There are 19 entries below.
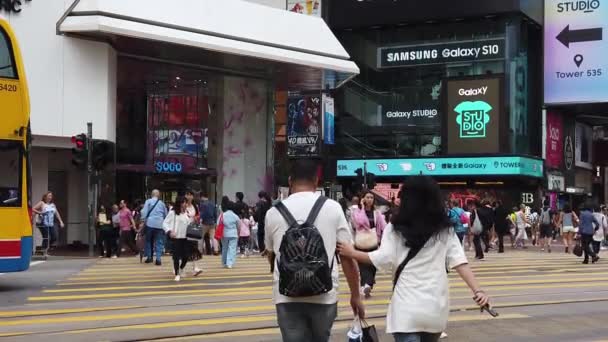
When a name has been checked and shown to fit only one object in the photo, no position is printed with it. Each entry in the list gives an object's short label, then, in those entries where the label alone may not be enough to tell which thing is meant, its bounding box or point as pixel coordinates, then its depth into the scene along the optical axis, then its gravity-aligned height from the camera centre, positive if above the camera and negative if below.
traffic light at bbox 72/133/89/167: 22.16 +0.73
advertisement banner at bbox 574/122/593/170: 52.97 +2.04
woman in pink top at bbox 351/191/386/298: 12.66 -0.70
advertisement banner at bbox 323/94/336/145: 42.81 +3.10
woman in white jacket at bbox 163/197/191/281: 15.50 -0.99
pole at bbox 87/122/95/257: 22.28 -0.30
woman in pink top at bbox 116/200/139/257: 22.27 -1.33
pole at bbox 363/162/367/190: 28.05 +0.00
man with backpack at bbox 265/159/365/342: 4.95 -0.48
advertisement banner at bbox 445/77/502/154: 46.34 +3.60
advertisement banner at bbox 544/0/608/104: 45.03 +7.06
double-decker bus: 13.52 +0.36
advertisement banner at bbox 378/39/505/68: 47.03 +7.38
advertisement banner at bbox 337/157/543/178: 45.16 +0.66
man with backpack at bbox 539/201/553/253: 28.92 -1.77
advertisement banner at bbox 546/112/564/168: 48.47 +2.27
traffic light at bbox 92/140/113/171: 22.08 +0.64
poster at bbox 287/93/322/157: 44.50 +2.92
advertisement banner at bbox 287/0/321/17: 50.56 +10.57
